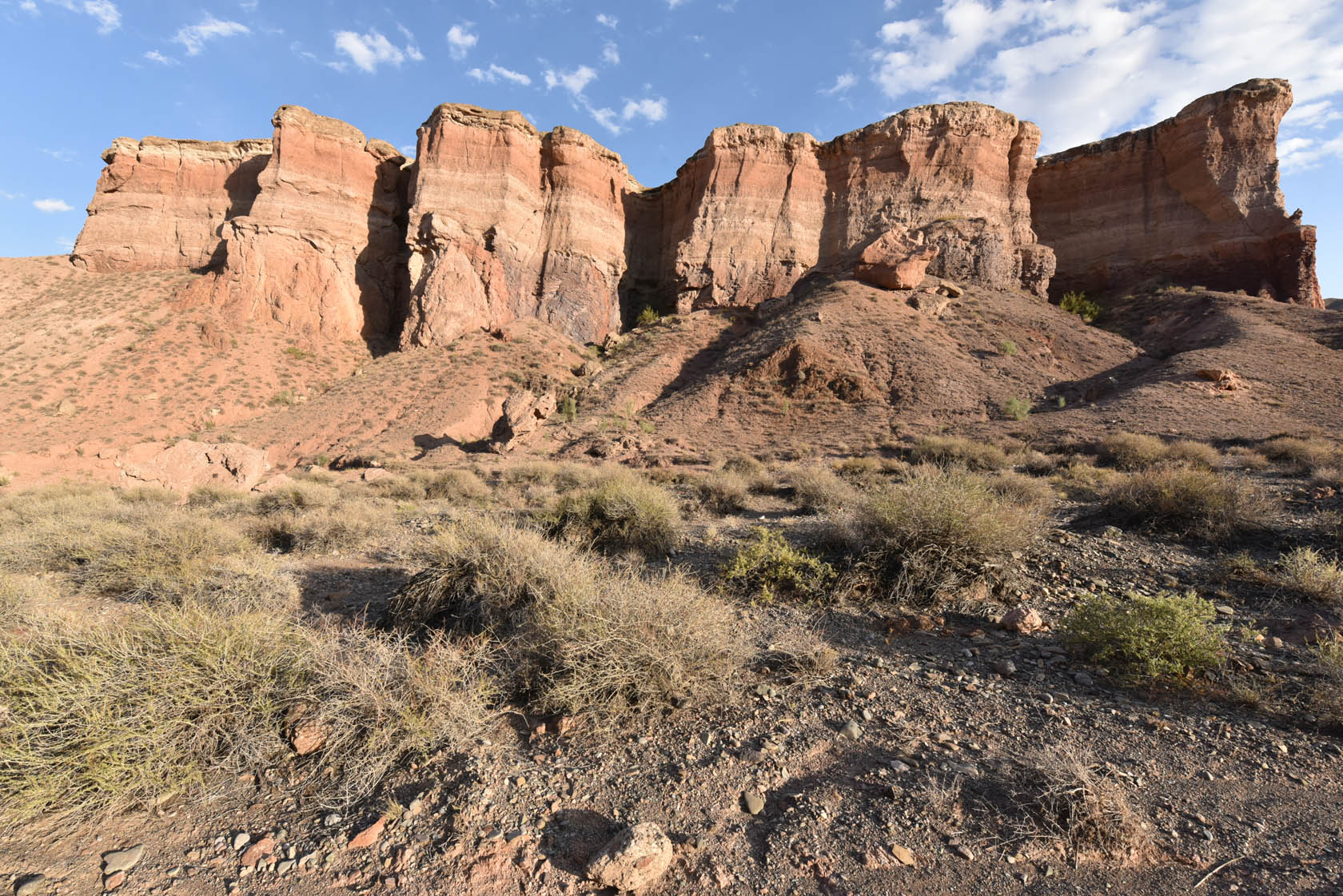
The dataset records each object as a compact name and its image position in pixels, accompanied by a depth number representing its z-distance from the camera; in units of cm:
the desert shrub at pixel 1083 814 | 218
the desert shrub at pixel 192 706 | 258
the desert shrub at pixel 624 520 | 643
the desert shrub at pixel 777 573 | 500
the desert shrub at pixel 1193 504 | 567
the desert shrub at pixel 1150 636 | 328
